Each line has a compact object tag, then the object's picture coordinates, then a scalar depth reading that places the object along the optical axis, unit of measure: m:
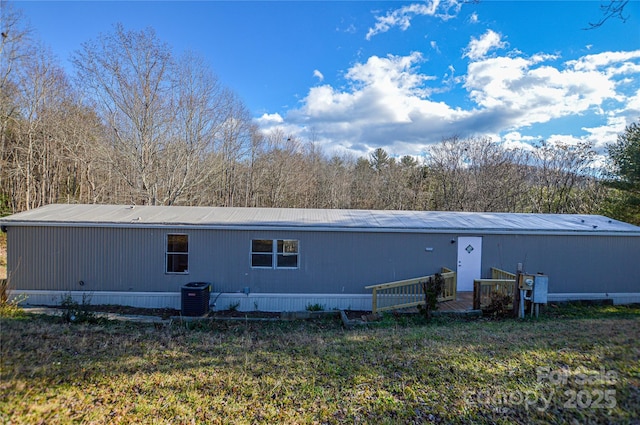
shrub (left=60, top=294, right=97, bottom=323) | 7.16
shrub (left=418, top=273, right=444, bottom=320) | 8.53
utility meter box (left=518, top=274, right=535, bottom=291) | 8.47
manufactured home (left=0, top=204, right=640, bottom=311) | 9.59
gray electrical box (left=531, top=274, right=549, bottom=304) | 8.42
